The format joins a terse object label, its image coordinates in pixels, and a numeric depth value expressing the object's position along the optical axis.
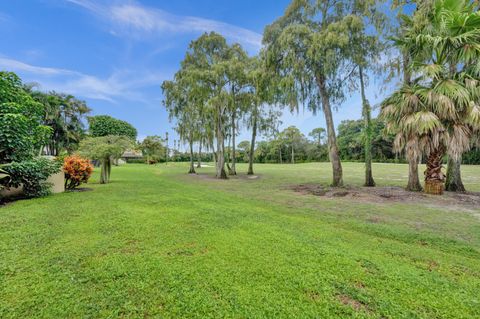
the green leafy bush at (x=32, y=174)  5.93
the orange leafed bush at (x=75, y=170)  8.48
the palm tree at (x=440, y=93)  7.08
